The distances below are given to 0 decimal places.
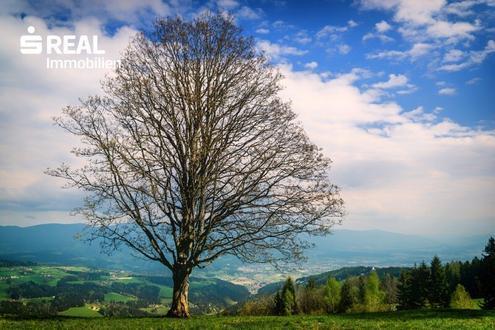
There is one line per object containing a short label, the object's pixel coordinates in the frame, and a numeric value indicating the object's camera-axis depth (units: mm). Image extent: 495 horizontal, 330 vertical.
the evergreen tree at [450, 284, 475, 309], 75138
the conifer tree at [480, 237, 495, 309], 65375
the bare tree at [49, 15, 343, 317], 21125
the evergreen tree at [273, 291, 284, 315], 54903
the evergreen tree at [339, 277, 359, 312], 79312
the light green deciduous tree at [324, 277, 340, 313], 87062
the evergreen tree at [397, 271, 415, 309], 83500
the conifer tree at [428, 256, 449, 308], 82812
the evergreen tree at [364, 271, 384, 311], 88831
